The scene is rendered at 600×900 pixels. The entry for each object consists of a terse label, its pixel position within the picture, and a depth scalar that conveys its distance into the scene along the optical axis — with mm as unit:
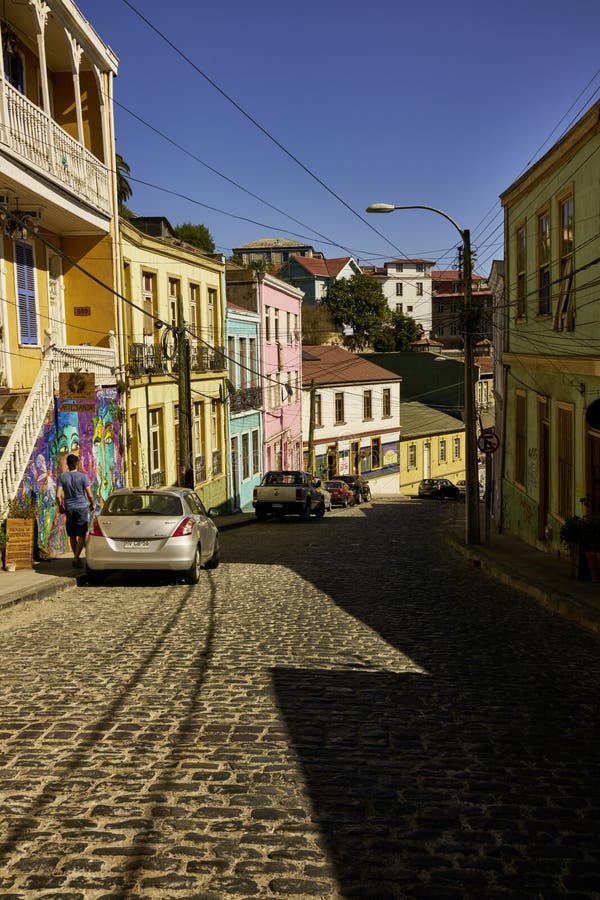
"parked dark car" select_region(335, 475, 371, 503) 47438
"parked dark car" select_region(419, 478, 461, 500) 50812
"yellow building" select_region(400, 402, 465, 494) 61312
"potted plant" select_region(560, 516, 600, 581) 13719
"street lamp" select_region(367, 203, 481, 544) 20328
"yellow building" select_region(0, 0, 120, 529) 15523
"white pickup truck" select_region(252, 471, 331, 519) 30188
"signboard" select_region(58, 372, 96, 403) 16641
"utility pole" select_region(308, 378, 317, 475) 45938
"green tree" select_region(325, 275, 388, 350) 75062
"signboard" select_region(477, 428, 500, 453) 21141
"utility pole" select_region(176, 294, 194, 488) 23984
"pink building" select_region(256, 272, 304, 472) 41750
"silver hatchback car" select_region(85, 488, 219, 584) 13203
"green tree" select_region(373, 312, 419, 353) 76875
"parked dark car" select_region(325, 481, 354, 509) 43031
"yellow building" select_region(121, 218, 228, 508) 23812
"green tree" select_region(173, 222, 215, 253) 66825
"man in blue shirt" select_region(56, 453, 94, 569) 14164
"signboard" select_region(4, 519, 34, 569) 13836
